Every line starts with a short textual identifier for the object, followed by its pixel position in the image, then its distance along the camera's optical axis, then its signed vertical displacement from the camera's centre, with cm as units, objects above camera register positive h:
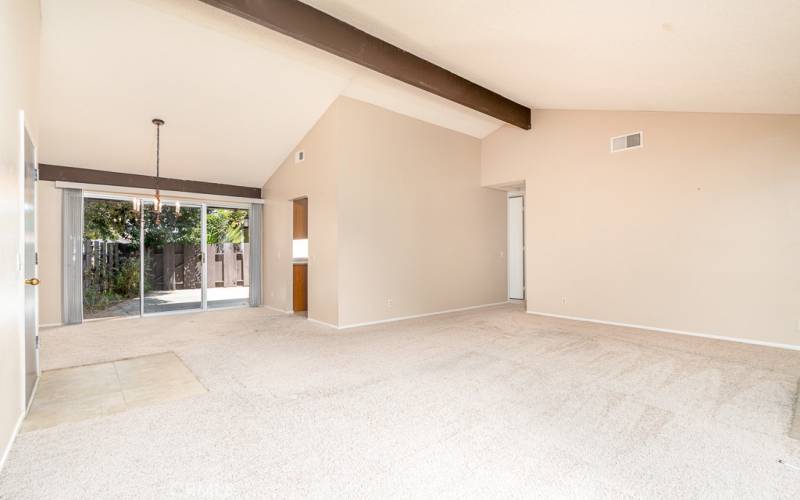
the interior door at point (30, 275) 272 -15
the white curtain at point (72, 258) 579 -5
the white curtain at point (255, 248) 763 +10
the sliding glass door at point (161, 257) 632 -5
